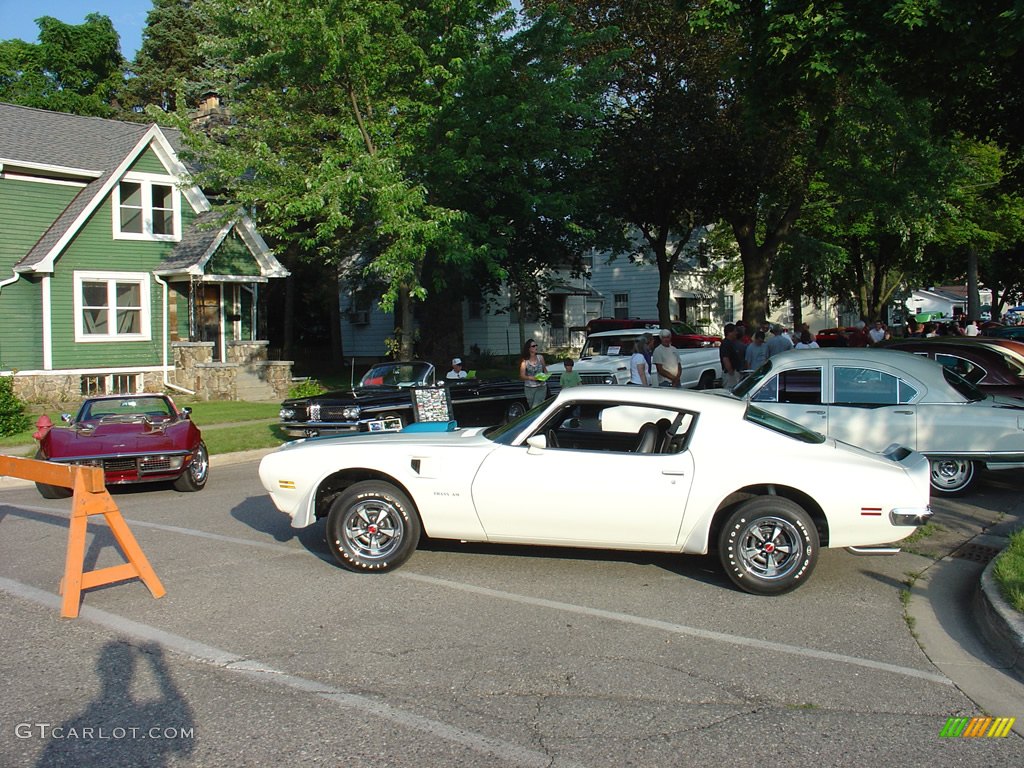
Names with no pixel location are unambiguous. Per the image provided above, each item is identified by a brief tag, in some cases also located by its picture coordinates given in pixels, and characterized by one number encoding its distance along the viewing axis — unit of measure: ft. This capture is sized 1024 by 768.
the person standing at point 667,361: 51.52
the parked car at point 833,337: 119.91
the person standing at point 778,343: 55.16
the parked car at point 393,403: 46.96
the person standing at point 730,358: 53.88
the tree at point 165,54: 145.38
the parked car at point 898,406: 31.91
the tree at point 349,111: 57.31
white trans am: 21.57
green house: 76.23
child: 48.41
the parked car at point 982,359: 38.40
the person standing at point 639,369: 52.49
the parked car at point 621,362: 63.72
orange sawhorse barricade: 20.08
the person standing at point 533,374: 51.03
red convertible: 36.52
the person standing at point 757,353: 54.49
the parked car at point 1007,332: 87.83
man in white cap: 53.62
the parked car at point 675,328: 91.76
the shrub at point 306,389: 76.49
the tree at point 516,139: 62.08
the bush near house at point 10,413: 58.13
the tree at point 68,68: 136.87
